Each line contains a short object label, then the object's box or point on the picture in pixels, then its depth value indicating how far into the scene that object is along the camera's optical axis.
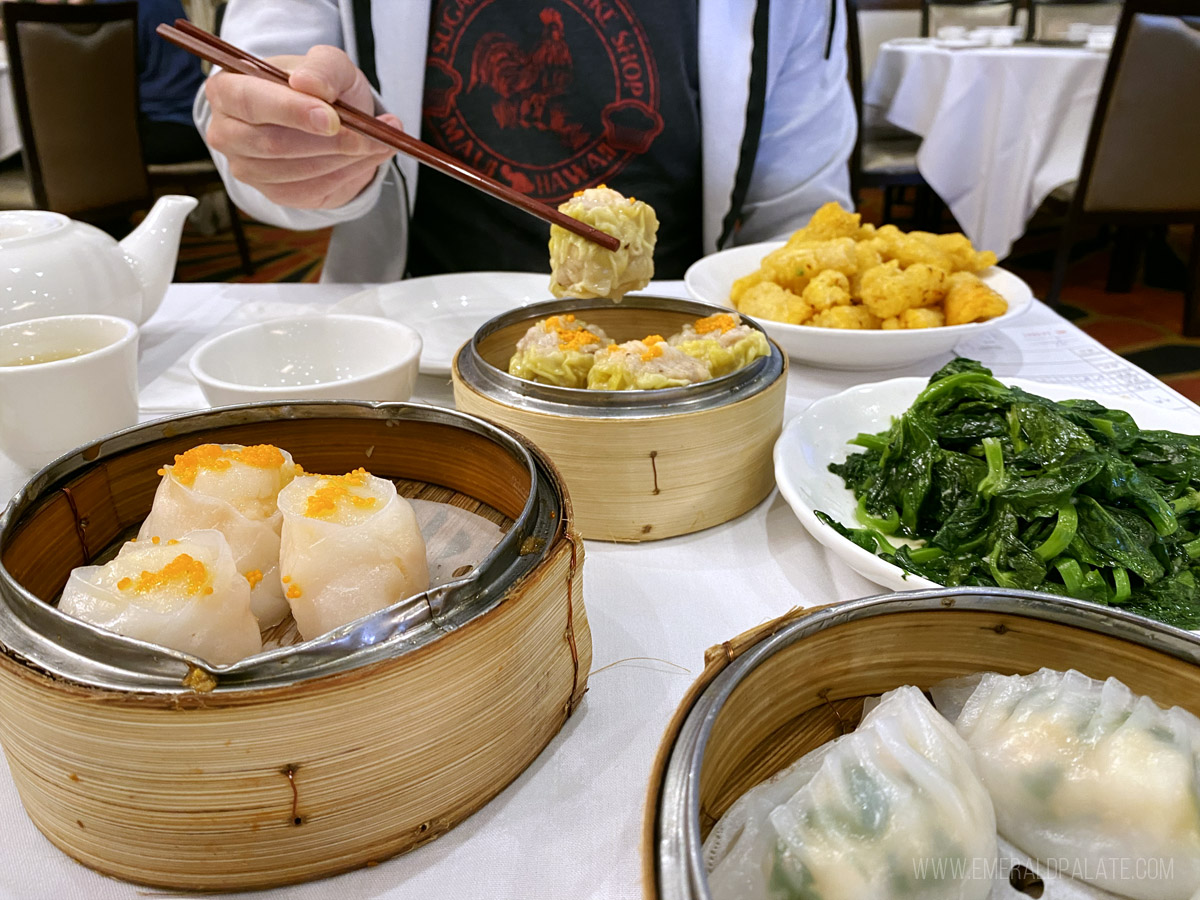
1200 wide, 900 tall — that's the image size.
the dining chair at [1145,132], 1.05
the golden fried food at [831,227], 0.60
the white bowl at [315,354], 0.43
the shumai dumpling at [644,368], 0.38
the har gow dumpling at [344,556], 0.28
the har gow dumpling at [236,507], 0.29
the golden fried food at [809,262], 0.56
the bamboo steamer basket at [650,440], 0.36
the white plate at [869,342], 0.49
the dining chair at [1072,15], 1.79
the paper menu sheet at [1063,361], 0.50
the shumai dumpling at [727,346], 0.41
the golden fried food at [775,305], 0.54
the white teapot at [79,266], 0.43
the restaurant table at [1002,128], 1.22
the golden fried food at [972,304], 0.54
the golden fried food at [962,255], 0.60
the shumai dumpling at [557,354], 0.40
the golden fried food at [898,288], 0.54
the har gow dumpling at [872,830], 0.21
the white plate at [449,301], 0.56
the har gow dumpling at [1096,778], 0.22
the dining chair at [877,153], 1.27
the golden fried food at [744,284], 0.58
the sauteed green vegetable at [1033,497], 0.34
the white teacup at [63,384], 0.37
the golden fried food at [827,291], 0.54
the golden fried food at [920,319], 0.53
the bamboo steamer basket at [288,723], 0.21
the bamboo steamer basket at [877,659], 0.23
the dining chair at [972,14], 1.92
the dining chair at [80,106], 1.16
